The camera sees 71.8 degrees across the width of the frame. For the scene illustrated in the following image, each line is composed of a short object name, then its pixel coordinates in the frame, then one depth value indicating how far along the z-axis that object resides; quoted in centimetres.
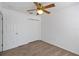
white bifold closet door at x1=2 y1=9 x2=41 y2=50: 272
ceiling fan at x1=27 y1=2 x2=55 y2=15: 168
